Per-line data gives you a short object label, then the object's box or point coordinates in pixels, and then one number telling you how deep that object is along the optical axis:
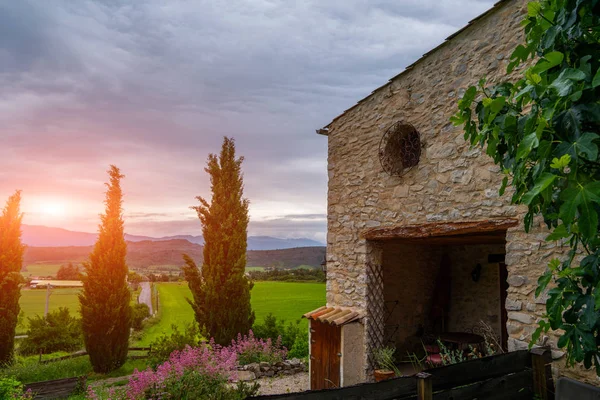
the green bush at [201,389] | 6.72
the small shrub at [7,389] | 5.04
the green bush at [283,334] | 11.80
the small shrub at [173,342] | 9.89
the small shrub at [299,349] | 11.22
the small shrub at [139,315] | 16.56
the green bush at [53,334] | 12.22
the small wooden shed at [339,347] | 7.02
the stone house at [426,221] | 4.96
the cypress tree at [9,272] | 11.05
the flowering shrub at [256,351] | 10.33
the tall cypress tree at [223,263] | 11.50
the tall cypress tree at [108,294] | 11.17
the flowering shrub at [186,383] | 6.77
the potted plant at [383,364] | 6.34
